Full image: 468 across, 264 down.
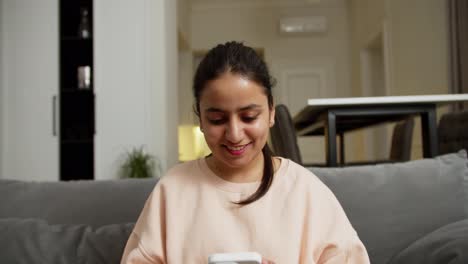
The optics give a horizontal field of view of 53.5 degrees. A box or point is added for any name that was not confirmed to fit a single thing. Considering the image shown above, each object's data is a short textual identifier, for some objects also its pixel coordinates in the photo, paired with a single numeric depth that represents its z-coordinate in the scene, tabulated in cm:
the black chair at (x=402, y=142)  309
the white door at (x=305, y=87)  647
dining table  243
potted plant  396
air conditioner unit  627
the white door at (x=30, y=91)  410
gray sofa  117
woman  92
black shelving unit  435
